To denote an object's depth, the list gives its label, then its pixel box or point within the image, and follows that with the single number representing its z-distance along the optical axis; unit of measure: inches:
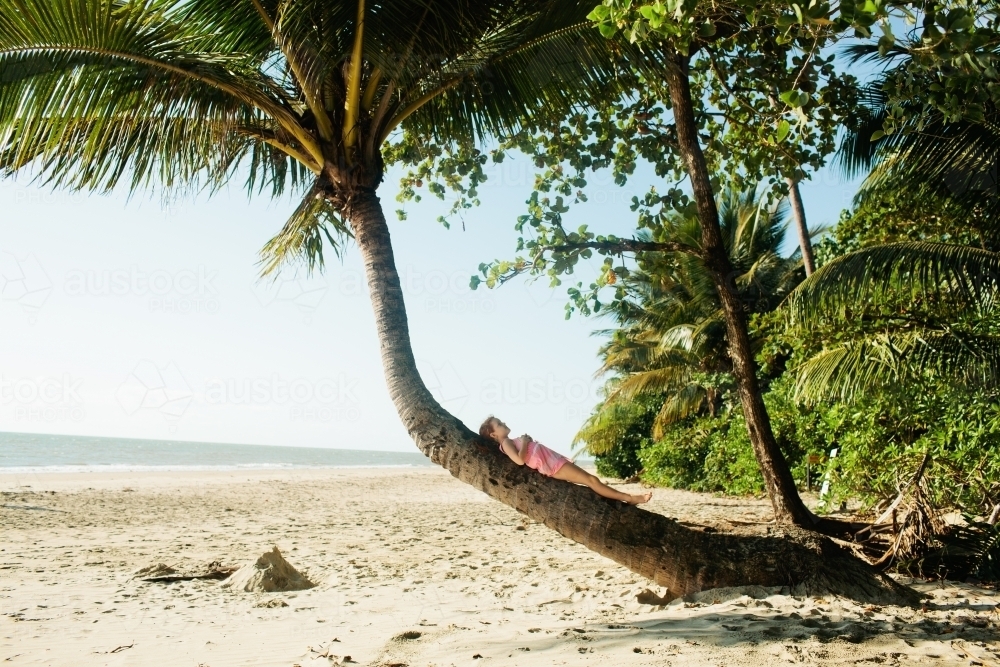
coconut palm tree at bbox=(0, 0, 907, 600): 180.4
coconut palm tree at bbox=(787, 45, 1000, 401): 320.8
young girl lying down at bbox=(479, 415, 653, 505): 188.7
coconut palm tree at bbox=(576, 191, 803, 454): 716.7
